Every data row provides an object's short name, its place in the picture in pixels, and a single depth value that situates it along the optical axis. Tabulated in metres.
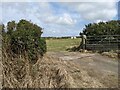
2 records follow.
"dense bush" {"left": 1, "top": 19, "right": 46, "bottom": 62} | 2.43
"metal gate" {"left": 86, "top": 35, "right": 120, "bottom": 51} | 5.34
